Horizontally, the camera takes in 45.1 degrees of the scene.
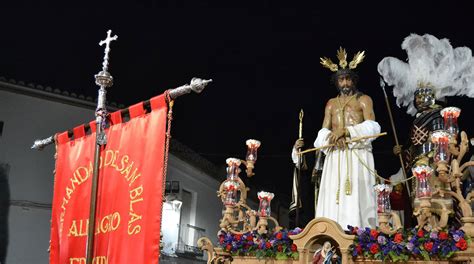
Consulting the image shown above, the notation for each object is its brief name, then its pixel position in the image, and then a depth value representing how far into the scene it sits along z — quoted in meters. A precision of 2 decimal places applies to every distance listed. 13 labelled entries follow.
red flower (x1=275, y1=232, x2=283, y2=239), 8.30
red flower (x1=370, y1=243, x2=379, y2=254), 7.45
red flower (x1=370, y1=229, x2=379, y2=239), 7.53
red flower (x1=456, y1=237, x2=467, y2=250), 6.88
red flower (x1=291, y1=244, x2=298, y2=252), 8.17
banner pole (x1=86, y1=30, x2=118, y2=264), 6.06
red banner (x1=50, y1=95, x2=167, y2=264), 5.90
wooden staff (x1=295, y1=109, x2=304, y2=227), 9.90
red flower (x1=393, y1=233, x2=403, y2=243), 7.36
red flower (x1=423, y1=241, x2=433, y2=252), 7.07
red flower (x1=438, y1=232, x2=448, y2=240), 7.04
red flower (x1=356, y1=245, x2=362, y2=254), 7.57
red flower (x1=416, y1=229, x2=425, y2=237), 7.25
